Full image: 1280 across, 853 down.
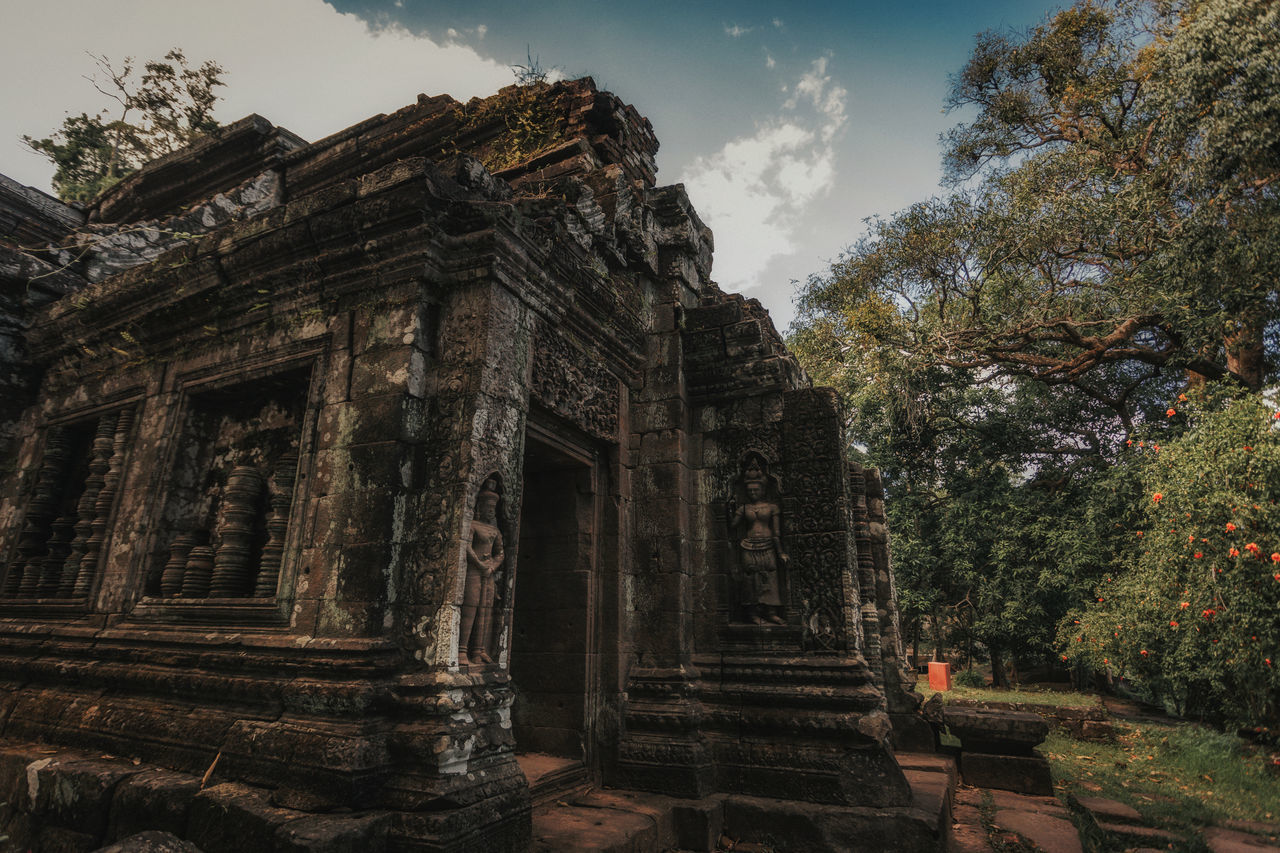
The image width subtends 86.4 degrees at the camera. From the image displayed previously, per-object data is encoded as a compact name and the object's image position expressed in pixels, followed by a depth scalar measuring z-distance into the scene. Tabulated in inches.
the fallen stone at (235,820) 117.4
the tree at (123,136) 405.7
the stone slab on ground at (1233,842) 196.5
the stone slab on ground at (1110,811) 221.9
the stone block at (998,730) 258.5
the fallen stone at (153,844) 103.7
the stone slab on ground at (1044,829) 185.8
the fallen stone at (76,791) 141.1
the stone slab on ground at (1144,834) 199.5
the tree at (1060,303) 401.4
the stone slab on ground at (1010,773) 252.2
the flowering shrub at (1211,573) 318.7
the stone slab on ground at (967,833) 187.7
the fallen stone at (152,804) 130.8
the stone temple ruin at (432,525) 136.6
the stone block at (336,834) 110.0
